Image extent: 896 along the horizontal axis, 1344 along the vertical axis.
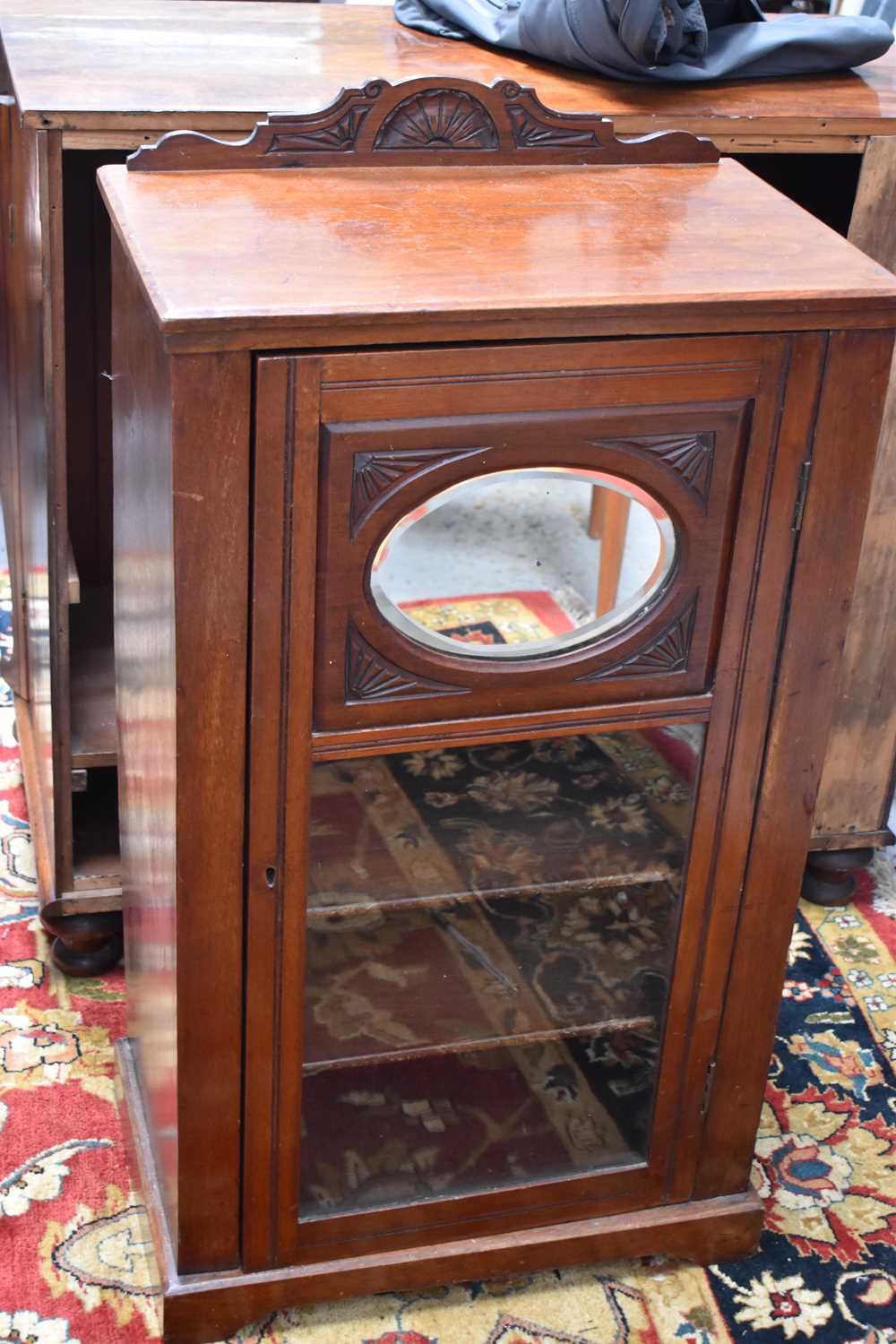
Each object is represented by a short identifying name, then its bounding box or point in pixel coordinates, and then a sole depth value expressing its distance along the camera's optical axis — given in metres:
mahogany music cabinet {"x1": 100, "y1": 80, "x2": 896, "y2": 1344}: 1.19
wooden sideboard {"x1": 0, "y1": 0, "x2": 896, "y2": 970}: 1.60
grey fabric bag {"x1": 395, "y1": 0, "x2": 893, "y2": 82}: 1.64
